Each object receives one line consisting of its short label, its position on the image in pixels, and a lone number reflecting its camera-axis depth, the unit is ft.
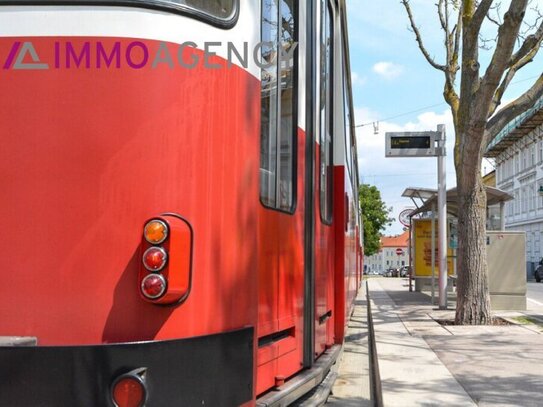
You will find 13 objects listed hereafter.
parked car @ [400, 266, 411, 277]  191.50
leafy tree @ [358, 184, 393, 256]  204.14
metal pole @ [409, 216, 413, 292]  66.28
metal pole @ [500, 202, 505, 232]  48.62
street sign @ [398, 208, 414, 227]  88.48
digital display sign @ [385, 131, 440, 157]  43.93
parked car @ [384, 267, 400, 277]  217.03
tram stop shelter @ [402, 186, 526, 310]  42.47
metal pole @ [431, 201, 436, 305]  48.79
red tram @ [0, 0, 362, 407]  7.68
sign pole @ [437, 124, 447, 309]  43.30
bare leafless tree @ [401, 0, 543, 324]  31.32
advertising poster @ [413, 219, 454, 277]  62.85
